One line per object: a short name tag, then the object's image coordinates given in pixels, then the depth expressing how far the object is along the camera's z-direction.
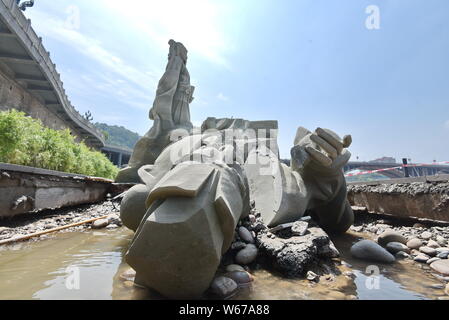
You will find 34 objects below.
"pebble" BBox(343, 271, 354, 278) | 2.00
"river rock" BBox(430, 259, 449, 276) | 2.13
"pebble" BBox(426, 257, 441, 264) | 2.38
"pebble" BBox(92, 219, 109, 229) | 3.48
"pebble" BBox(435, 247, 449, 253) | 2.55
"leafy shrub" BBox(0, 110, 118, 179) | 3.96
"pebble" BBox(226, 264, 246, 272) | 1.90
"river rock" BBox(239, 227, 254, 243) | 2.32
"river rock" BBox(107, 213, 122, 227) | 3.74
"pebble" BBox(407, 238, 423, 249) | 2.85
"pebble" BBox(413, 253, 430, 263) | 2.45
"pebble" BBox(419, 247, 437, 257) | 2.60
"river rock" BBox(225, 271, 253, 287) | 1.74
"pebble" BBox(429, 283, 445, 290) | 1.82
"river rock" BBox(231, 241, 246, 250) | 2.21
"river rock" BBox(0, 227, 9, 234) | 2.87
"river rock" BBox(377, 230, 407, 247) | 2.99
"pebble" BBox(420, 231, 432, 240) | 3.10
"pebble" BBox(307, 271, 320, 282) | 1.83
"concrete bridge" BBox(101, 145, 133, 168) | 29.70
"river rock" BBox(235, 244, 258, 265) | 2.09
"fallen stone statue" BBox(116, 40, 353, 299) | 1.27
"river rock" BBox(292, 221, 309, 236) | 2.30
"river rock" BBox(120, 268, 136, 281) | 1.68
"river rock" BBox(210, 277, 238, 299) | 1.51
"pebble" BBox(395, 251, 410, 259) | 2.63
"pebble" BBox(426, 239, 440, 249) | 2.79
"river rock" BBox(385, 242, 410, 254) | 2.76
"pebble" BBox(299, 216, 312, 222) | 2.77
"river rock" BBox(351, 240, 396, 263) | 2.44
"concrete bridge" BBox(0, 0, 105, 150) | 8.58
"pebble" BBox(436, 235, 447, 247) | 2.85
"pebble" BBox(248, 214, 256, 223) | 2.80
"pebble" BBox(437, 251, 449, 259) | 2.47
